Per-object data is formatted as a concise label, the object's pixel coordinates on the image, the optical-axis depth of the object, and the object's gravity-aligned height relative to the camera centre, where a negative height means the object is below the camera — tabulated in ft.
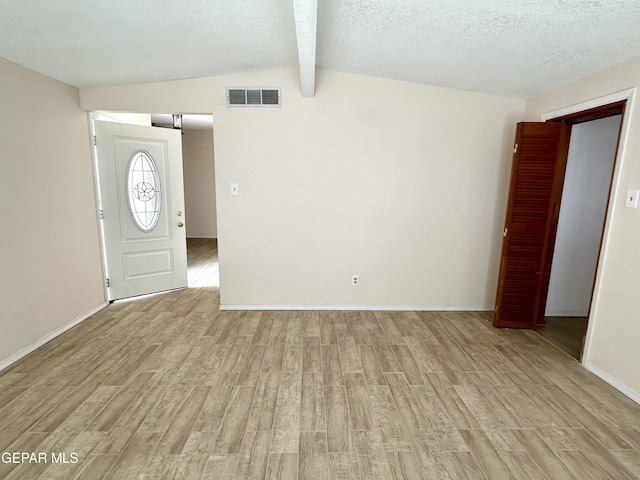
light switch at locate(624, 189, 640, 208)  7.24 +0.01
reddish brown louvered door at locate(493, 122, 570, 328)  9.74 -0.79
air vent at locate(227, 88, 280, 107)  10.72 +3.15
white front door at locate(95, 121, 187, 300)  11.76 -0.84
